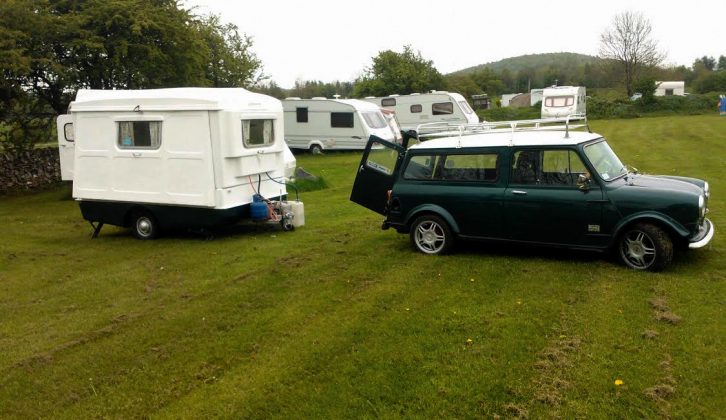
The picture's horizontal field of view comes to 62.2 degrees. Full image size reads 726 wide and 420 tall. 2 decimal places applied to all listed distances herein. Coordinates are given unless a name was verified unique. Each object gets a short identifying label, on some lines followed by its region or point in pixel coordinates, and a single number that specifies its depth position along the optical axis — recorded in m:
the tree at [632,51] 59.47
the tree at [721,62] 110.99
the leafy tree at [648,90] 45.31
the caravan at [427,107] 30.03
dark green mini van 6.88
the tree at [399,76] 50.06
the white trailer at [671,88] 67.19
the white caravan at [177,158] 10.11
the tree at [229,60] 30.27
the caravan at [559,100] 34.62
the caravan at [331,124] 26.77
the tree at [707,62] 94.06
